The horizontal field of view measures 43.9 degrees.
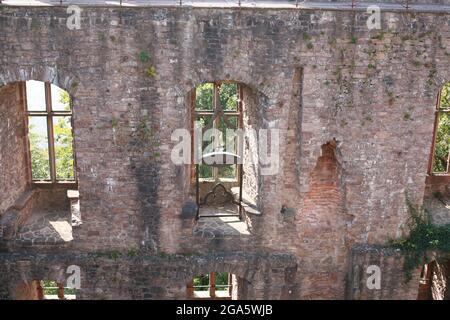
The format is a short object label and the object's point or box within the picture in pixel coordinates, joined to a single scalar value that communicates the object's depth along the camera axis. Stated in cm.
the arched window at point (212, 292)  1224
